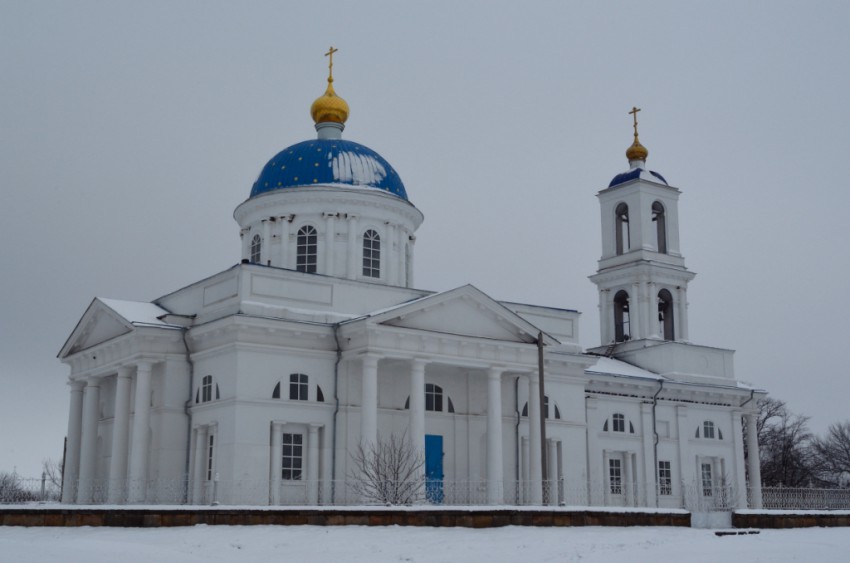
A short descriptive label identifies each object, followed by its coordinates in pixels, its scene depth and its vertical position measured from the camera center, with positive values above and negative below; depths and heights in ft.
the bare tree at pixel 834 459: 226.38 +11.28
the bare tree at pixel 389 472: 81.30 +3.14
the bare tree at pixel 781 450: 210.38 +12.49
